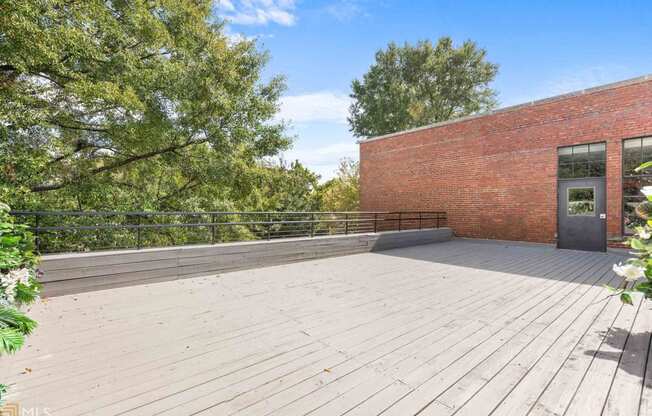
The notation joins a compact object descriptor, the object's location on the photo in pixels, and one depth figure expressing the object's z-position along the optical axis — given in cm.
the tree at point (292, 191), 1515
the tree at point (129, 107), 599
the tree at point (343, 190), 1767
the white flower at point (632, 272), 241
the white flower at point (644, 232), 239
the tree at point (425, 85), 1881
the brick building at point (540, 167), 743
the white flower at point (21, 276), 238
